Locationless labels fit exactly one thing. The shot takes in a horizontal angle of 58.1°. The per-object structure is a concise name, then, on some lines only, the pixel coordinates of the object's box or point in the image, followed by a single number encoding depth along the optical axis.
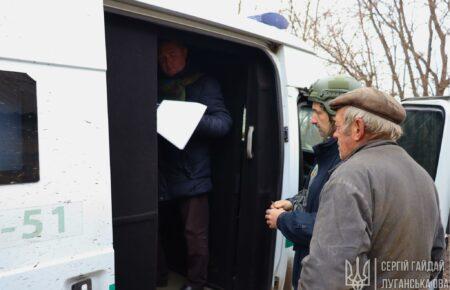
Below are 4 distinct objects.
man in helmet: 1.81
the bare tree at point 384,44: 7.77
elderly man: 1.31
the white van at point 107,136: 1.30
